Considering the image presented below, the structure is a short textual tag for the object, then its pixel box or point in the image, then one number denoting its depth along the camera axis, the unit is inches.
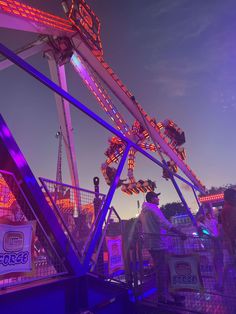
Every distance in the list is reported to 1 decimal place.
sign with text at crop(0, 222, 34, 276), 107.7
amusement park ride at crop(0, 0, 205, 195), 393.6
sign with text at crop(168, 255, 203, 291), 150.1
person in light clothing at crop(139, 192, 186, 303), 164.7
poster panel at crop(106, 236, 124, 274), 185.5
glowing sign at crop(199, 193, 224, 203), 808.2
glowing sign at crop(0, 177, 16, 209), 118.2
